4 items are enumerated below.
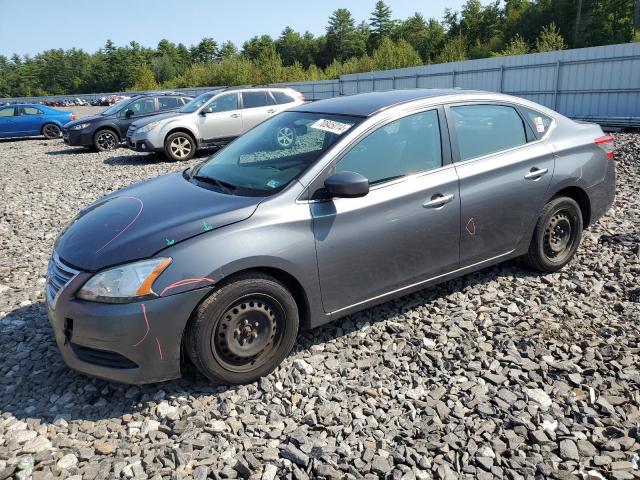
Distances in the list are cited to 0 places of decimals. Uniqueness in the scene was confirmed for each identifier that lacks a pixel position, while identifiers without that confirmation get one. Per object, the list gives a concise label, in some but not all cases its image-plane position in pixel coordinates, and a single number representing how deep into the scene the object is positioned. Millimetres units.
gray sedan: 3066
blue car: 21156
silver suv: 13016
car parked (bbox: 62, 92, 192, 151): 15922
